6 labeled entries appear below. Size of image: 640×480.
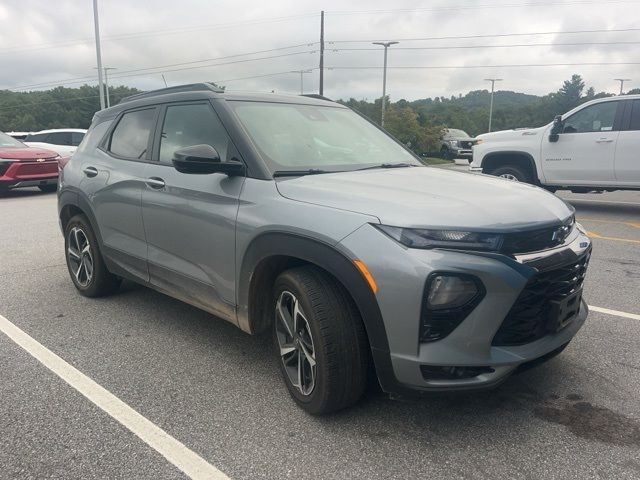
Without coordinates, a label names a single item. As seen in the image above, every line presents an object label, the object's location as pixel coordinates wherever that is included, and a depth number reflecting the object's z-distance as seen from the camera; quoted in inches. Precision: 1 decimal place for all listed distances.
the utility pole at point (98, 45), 1059.9
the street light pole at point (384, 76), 1581.3
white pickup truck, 354.6
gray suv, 93.8
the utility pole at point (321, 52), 1392.7
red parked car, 500.4
